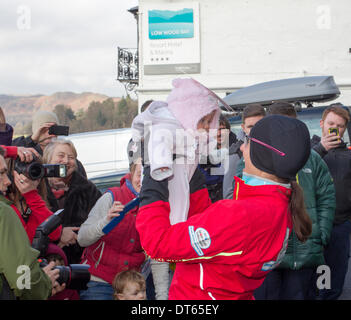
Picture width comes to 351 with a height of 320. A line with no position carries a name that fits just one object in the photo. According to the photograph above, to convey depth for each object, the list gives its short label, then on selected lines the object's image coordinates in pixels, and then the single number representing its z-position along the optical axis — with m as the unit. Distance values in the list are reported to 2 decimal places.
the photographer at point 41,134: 4.09
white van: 7.71
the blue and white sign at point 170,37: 18.14
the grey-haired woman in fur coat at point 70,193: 3.41
